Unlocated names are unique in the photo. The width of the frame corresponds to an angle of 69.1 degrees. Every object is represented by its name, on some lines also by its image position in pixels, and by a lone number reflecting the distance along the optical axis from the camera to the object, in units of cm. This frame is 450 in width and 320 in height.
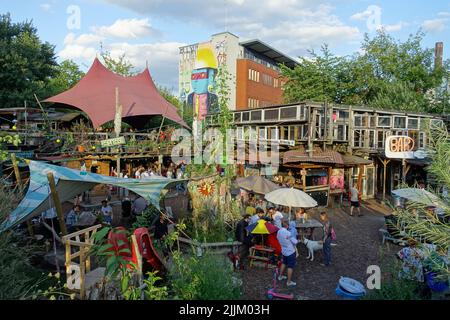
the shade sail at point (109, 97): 1716
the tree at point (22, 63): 2055
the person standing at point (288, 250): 730
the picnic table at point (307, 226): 980
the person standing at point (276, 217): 930
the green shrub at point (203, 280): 512
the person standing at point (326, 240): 841
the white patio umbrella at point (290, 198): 961
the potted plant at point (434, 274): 282
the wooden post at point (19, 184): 750
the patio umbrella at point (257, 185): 1148
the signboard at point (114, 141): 1036
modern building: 4116
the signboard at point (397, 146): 1492
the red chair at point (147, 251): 649
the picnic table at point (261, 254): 828
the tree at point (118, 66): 3033
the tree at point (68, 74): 3382
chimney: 2869
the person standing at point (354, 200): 1466
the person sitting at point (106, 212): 1028
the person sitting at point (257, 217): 883
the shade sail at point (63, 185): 718
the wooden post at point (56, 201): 654
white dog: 894
